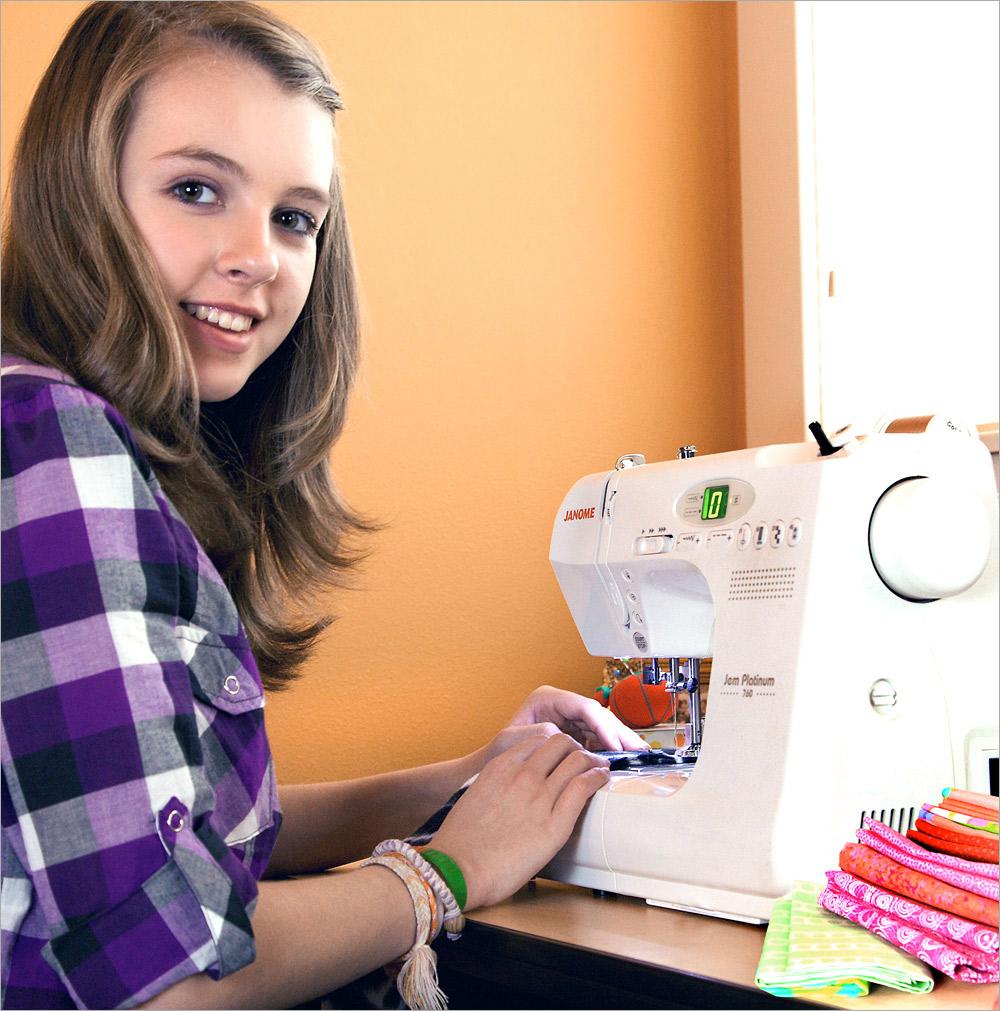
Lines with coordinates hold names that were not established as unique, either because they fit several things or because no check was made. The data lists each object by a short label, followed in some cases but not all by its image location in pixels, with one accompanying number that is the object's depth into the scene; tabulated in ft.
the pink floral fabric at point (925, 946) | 2.66
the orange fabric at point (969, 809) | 3.05
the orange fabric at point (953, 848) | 2.90
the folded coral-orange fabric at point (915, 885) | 2.74
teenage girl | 2.52
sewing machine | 3.31
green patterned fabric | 2.68
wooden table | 2.78
